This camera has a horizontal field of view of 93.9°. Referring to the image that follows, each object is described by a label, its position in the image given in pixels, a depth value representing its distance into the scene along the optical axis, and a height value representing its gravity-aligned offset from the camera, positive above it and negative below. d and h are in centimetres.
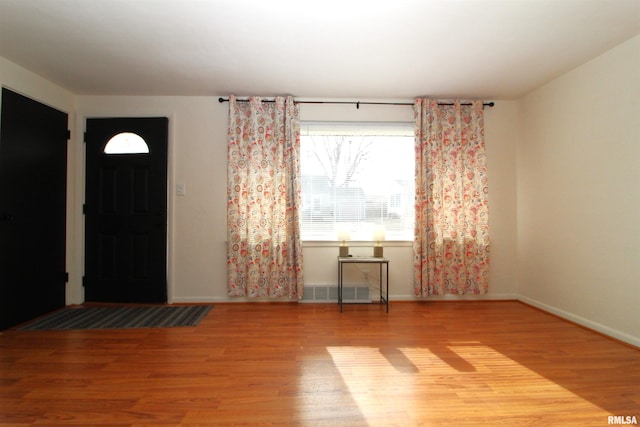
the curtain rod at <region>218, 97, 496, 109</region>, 371 +143
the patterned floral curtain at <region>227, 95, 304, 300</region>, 359 +22
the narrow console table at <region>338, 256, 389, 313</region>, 339 -49
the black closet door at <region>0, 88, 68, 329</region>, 281 +11
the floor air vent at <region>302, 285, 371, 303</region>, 367 -93
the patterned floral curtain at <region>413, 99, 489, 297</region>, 366 +20
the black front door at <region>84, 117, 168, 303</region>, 360 +3
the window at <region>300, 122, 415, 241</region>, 378 +50
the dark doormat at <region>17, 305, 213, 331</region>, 288 -103
